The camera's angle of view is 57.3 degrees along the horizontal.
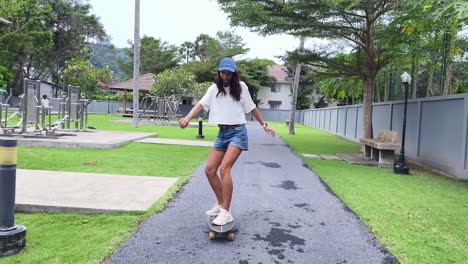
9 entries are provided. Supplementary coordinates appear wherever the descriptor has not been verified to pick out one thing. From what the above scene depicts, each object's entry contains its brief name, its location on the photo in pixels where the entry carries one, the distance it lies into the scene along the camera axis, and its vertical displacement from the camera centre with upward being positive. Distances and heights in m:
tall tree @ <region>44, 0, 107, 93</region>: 42.66 +7.81
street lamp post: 9.58 -0.99
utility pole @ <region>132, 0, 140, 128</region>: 21.66 +2.67
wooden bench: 10.68 -0.66
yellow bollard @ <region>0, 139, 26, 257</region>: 3.62 -0.84
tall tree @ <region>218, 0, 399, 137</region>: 12.14 +2.93
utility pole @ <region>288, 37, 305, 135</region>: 24.43 +0.98
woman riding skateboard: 4.32 -0.08
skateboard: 4.17 -1.15
